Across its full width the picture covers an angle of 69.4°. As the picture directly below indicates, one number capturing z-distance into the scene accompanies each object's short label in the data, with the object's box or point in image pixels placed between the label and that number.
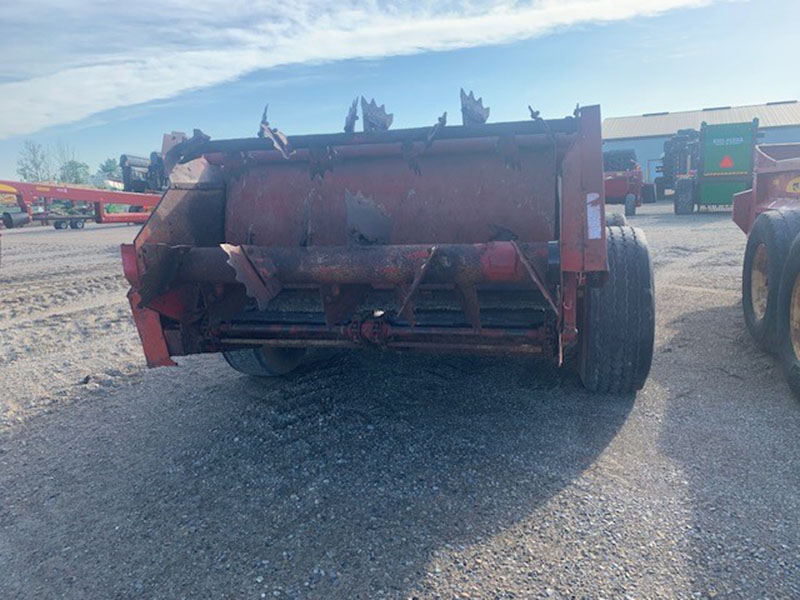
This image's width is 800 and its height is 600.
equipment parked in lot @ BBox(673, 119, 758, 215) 16.72
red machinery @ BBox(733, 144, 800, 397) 3.71
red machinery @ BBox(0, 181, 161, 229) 14.03
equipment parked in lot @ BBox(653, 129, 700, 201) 21.86
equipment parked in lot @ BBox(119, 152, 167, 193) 17.36
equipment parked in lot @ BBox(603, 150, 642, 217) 18.03
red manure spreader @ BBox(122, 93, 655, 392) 2.80
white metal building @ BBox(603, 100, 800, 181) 40.28
